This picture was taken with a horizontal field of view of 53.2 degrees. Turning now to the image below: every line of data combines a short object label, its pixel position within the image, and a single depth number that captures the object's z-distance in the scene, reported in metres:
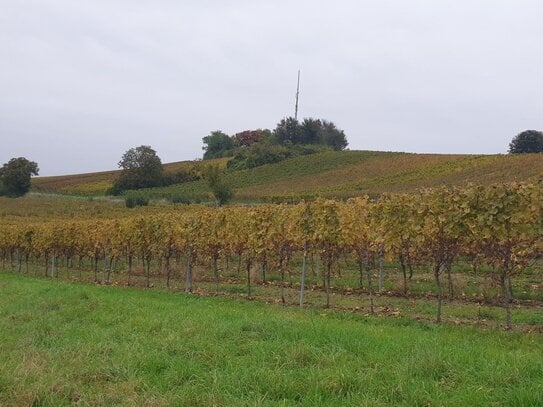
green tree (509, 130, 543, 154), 76.50
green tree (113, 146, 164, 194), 79.75
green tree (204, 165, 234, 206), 54.66
